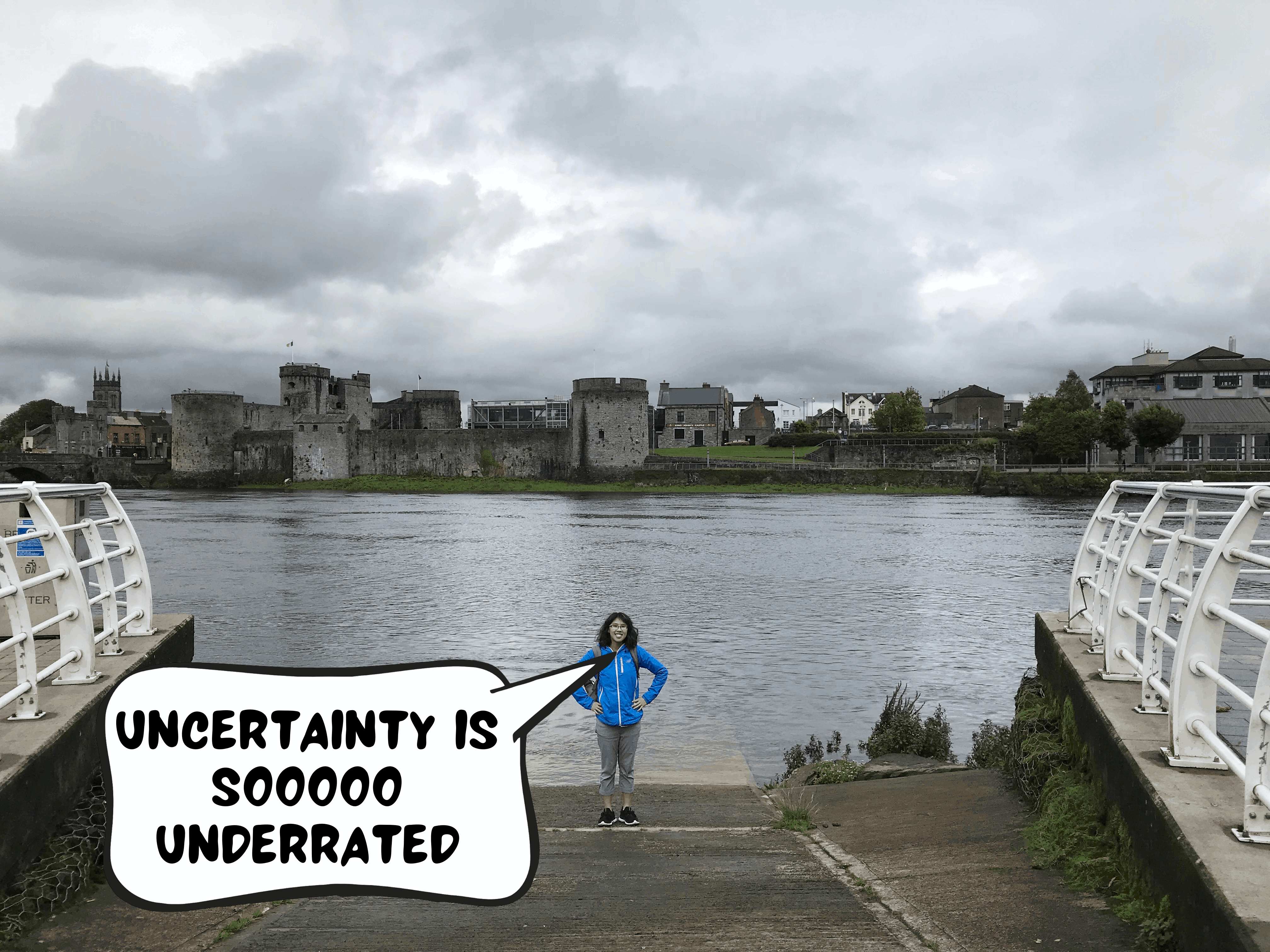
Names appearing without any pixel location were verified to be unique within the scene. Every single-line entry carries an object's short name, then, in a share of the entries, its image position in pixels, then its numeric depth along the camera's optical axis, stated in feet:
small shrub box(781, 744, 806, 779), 25.55
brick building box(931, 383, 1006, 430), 341.41
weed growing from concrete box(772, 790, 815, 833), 17.42
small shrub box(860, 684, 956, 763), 26.09
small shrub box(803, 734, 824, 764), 26.30
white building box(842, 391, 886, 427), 428.56
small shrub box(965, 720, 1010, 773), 21.90
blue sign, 23.20
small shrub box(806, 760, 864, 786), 22.07
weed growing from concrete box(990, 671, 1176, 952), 11.23
